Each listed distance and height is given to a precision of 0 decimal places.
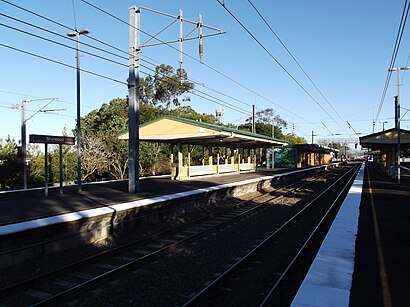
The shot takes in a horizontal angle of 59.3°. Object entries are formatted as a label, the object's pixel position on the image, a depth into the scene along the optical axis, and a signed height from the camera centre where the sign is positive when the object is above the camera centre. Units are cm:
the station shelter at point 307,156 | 4642 +33
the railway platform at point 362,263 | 505 -196
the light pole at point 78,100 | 1525 +252
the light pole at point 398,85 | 2512 +531
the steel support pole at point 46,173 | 1306 -55
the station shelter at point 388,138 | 2994 +175
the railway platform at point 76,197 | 954 -142
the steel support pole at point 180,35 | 1187 +418
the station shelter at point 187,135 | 2084 +142
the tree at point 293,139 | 8681 +491
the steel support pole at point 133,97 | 1451 +249
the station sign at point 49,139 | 1323 +74
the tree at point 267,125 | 7069 +686
